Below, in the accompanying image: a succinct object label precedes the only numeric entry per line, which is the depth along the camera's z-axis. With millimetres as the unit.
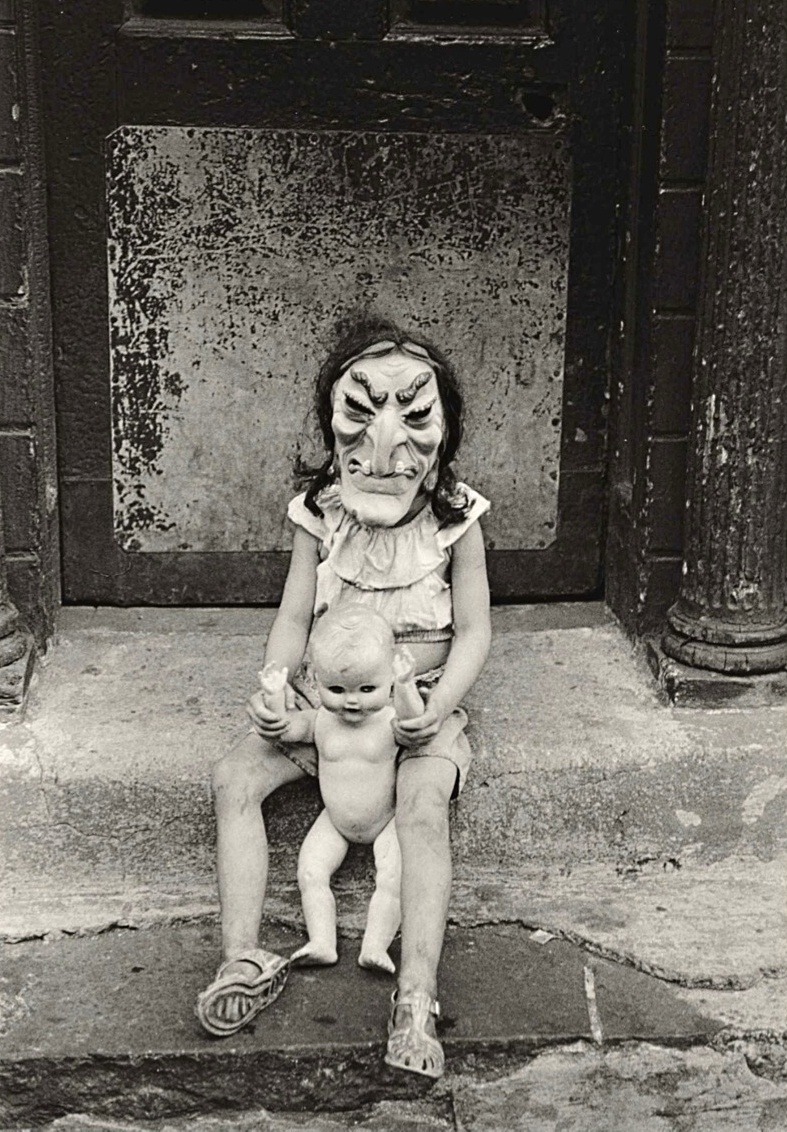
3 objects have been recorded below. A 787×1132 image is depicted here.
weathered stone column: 3814
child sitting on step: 3209
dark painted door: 4266
